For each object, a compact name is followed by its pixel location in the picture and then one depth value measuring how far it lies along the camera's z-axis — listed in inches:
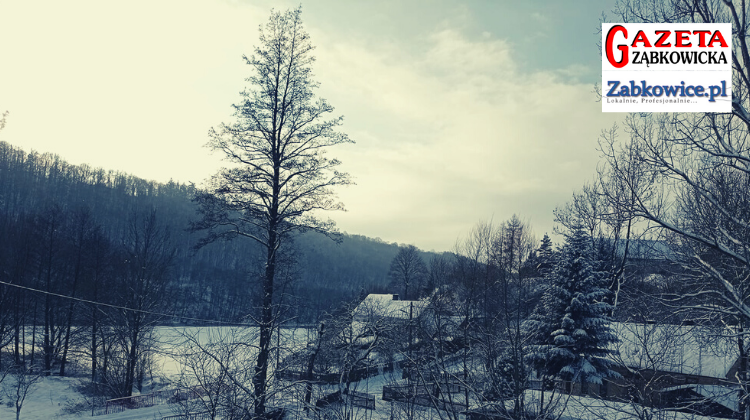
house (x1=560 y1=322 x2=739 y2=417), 260.5
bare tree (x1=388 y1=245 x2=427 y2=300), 2411.2
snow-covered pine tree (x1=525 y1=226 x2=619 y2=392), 782.5
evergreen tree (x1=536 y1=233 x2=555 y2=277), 1124.9
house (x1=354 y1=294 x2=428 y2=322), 1318.7
